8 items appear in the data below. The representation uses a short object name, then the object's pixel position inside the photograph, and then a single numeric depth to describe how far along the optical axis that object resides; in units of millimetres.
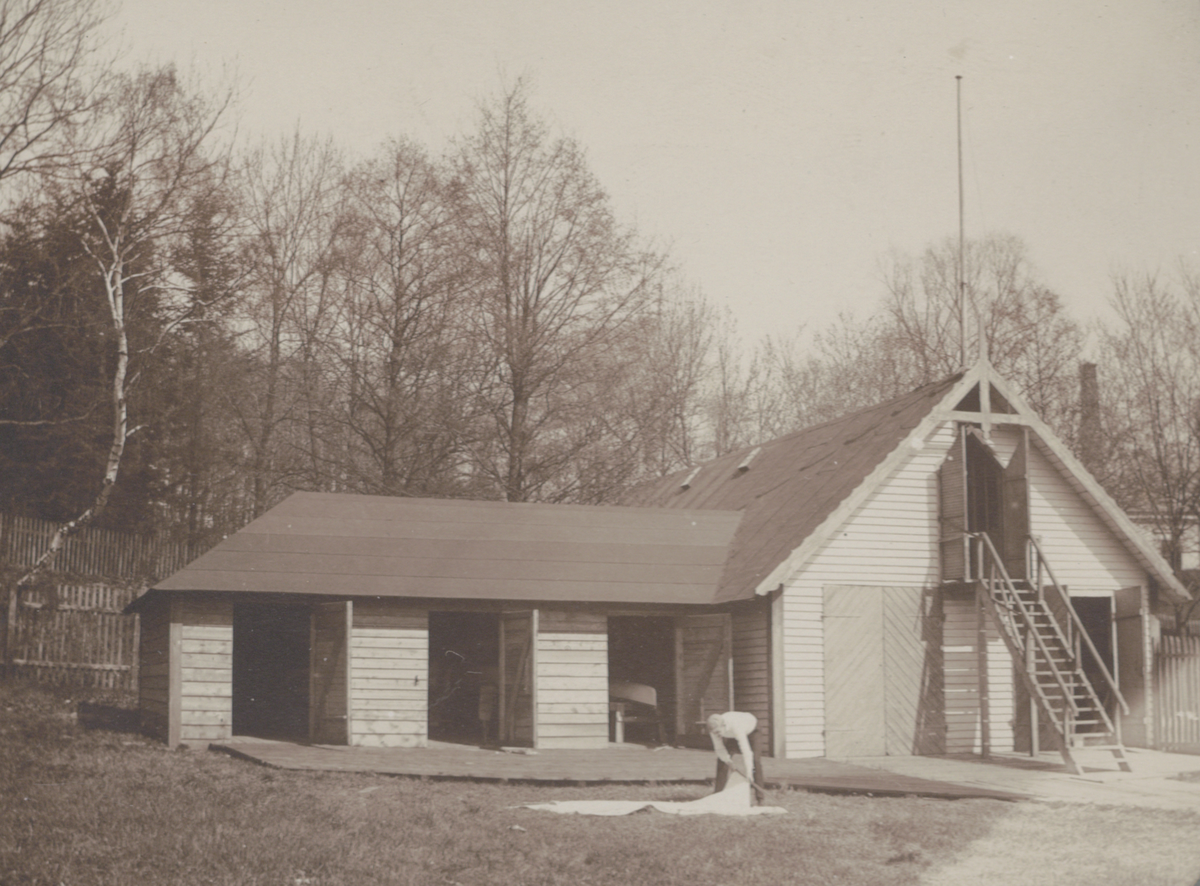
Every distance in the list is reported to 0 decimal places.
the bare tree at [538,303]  34875
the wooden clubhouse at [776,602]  21078
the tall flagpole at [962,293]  23041
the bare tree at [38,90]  22578
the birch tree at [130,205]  27328
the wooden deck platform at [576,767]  16562
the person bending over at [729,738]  15000
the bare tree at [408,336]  34281
